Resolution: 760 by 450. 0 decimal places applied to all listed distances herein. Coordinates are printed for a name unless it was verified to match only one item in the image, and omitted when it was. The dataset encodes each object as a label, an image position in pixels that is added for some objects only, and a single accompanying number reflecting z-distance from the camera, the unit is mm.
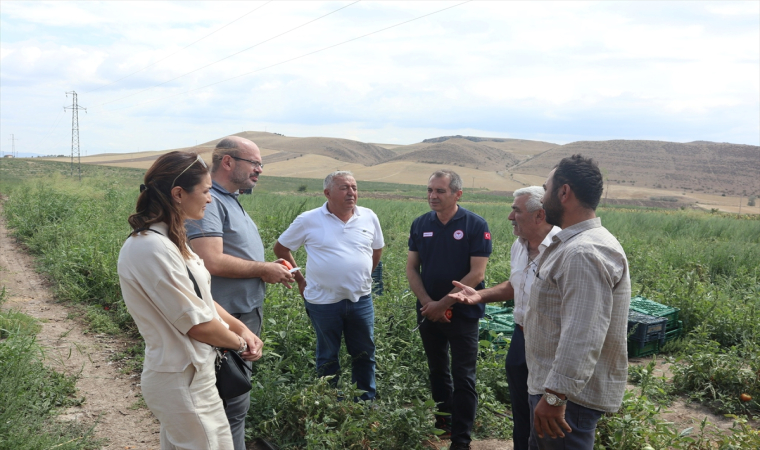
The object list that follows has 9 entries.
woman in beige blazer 1945
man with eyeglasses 2773
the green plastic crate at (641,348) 5621
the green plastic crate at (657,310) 5957
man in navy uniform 3648
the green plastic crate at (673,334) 5995
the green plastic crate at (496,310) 6136
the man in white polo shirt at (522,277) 3061
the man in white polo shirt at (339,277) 3924
